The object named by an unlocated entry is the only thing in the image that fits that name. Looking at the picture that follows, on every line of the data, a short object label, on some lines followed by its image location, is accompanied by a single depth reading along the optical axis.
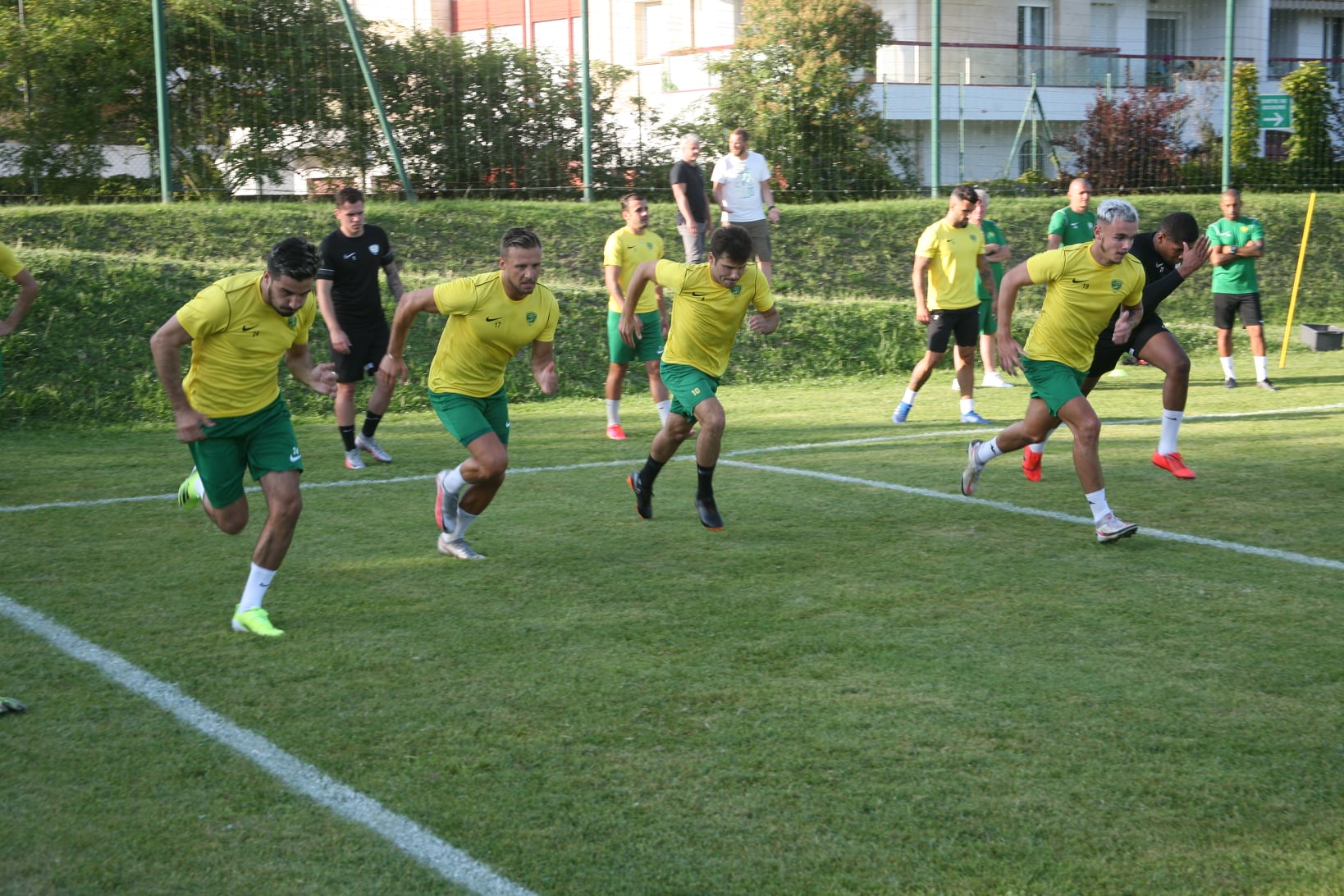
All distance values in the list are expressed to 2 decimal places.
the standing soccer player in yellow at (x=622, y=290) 11.51
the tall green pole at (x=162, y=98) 16.89
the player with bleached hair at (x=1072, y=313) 7.66
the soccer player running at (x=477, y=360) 7.07
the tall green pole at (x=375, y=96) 17.95
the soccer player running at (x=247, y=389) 5.81
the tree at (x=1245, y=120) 22.91
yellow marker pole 15.27
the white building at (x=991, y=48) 22.38
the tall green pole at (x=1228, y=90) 20.73
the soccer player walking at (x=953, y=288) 12.06
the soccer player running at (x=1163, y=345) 8.98
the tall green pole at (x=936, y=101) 19.34
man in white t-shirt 15.39
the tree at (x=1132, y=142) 22.28
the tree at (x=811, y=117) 20.41
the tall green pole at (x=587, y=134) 18.75
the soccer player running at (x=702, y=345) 7.96
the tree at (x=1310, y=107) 24.28
